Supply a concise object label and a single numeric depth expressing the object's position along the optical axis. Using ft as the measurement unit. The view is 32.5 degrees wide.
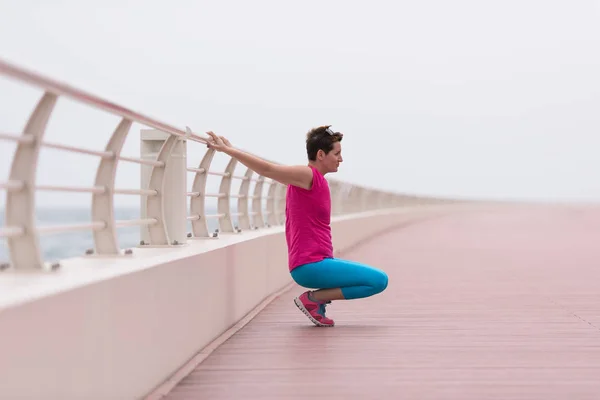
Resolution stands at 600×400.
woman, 23.32
